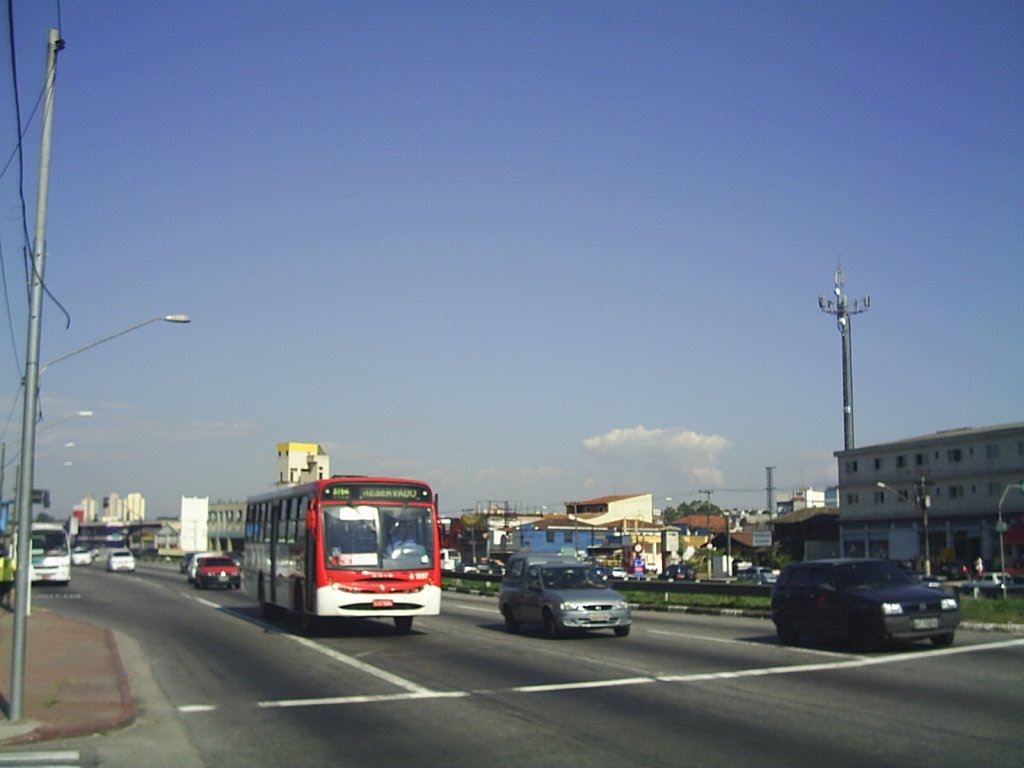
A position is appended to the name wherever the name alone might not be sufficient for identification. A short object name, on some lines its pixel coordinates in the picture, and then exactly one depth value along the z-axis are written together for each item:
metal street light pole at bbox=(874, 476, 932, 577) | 57.97
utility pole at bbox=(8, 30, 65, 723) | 11.91
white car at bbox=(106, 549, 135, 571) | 72.75
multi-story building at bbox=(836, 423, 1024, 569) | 73.06
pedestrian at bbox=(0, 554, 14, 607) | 31.08
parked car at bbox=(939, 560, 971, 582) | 64.81
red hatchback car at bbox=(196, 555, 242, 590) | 47.44
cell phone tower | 97.19
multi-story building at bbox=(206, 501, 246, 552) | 113.92
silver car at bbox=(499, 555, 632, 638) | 21.53
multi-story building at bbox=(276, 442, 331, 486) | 81.00
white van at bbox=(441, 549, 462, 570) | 77.61
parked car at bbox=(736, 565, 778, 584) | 61.81
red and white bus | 22.09
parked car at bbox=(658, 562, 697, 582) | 74.10
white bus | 49.69
